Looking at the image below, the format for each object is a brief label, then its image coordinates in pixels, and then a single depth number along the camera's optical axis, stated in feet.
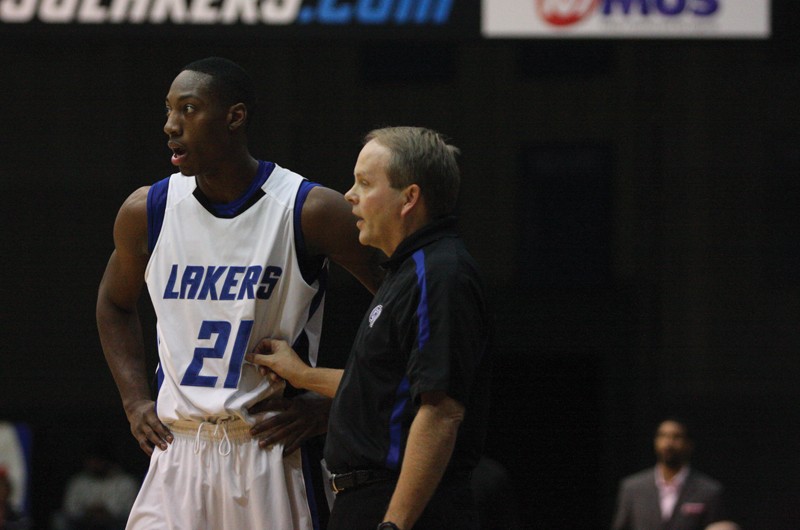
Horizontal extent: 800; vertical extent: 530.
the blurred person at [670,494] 49.73
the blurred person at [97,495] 58.44
